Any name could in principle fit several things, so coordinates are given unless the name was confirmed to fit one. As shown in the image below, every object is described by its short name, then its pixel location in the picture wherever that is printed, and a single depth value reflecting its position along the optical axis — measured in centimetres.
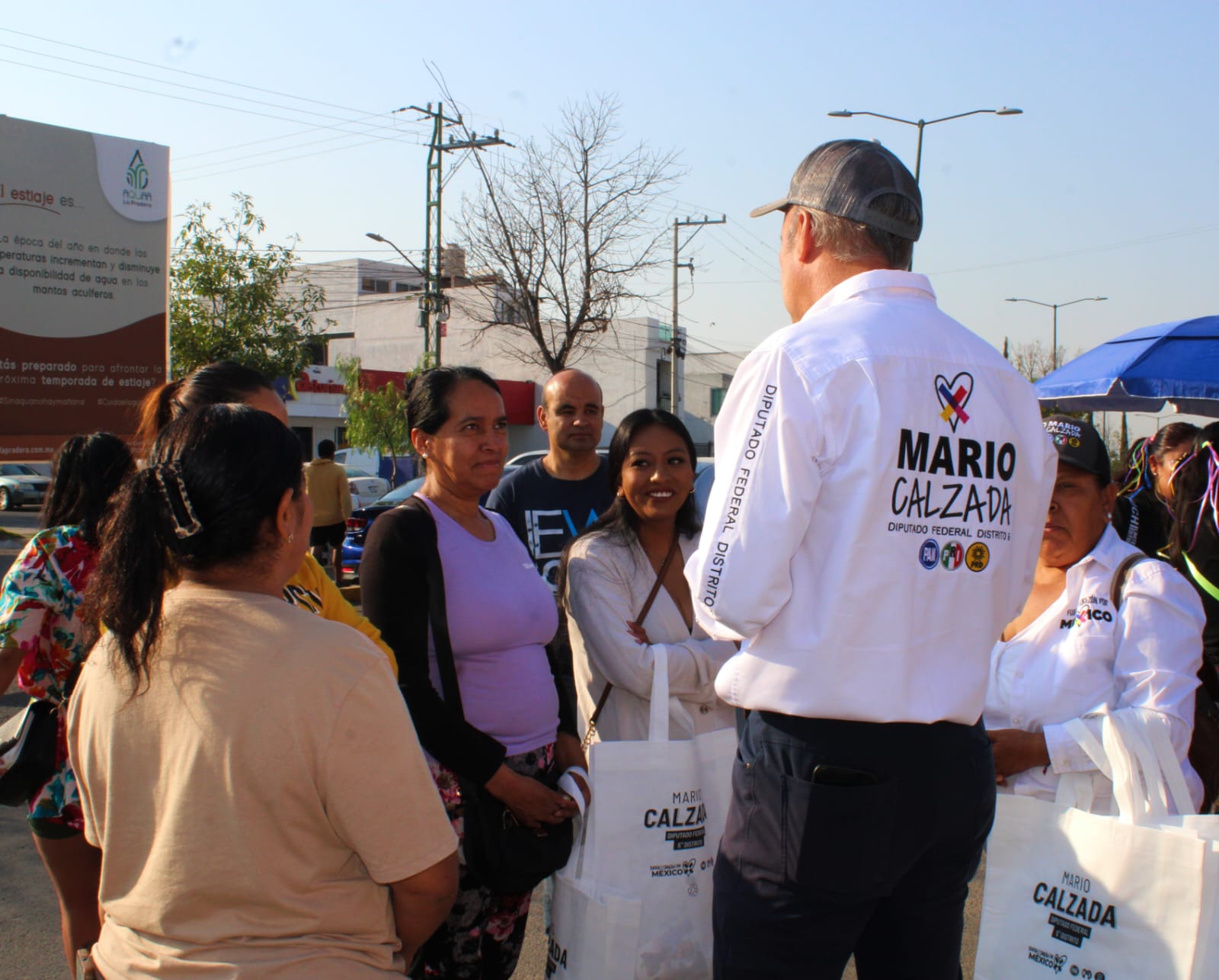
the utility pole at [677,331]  3581
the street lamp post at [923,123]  1920
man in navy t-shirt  399
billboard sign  838
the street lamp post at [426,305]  2691
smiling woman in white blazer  284
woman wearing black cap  256
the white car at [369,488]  2306
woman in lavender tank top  252
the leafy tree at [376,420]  3400
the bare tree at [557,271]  2650
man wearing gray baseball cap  173
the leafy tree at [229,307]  1798
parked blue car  1277
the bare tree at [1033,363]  3975
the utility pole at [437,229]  2716
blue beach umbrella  600
